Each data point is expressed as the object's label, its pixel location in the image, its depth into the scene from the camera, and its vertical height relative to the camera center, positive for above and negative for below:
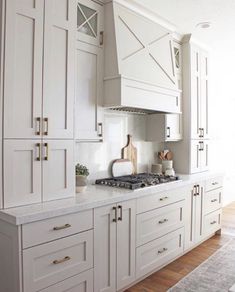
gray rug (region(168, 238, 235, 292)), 2.60 -1.29
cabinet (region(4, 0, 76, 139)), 1.88 +0.55
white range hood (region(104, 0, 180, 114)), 2.65 +0.86
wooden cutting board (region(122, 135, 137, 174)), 3.35 -0.08
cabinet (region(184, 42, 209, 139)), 3.76 +0.82
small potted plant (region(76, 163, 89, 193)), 2.45 -0.30
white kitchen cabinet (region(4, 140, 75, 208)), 1.88 -0.19
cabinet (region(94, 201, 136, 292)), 2.21 -0.83
